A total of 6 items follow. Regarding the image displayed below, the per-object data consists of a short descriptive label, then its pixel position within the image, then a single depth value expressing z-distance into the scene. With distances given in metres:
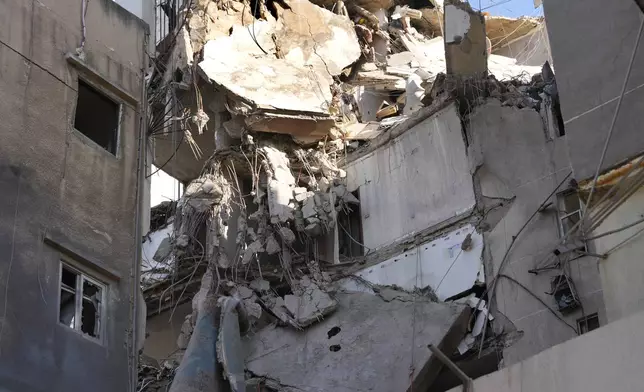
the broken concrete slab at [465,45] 16.55
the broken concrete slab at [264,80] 17.81
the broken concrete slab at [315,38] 19.38
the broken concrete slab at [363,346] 14.69
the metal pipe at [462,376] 9.22
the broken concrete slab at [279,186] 17.22
